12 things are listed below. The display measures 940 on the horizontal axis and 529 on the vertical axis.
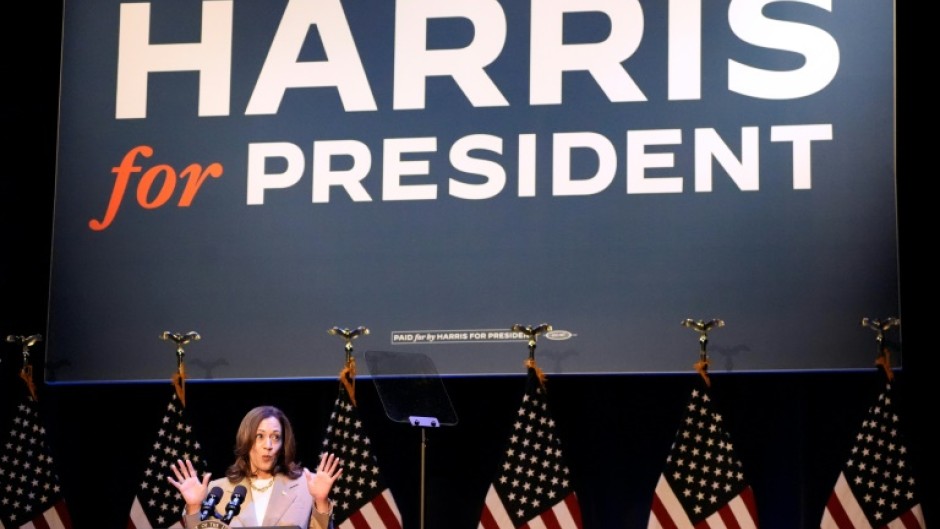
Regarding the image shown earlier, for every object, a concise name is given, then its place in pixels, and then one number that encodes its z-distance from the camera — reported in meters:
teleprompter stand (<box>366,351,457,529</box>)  12.45
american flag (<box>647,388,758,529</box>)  12.77
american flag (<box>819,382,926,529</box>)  12.43
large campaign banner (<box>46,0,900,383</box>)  13.12
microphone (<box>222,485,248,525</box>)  9.52
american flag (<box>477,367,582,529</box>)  13.03
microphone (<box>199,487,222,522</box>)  9.50
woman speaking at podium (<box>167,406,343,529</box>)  11.62
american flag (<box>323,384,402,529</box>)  13.24
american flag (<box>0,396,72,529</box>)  13.68
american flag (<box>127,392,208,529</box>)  13.50
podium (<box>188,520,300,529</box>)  9.28
